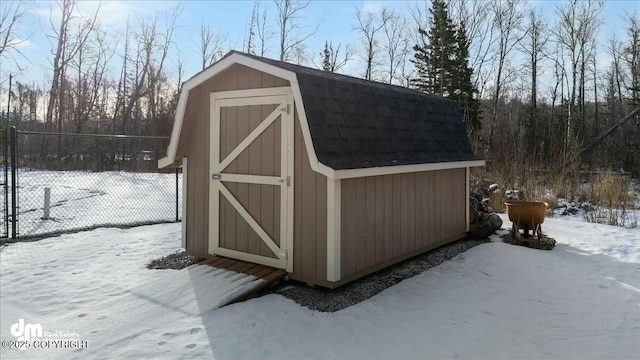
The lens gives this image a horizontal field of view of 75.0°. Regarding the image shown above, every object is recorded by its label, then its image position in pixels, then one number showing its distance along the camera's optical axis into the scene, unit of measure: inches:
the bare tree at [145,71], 852.6
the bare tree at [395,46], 796.6
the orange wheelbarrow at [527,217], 222.4
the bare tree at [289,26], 726.5
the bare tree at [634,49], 715.4
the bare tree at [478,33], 757.9
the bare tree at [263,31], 741.9
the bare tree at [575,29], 736.3
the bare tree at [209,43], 824.9
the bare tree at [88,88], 821.9
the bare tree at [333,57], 791.7
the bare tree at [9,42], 689.6
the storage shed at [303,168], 150.9
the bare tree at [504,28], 757.9
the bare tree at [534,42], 772.6
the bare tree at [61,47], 760.3
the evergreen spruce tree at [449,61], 733.9
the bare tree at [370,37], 788.0
